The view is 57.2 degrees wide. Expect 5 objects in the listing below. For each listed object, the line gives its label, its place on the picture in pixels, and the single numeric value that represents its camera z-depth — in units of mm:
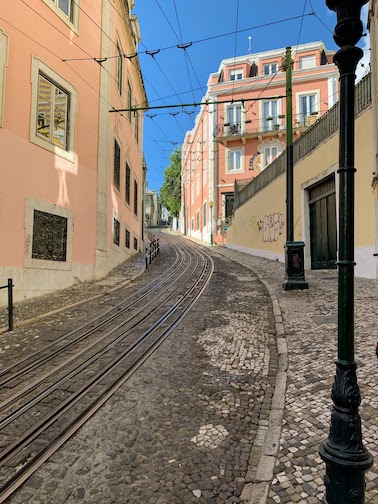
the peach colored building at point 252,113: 31516
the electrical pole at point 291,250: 9508
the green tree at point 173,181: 57875
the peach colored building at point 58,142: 9102
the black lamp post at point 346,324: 1920
